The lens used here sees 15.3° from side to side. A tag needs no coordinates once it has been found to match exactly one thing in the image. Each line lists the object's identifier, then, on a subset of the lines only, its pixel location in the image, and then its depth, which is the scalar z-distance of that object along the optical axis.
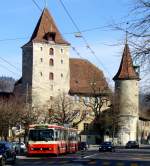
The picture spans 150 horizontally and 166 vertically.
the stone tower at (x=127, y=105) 117.81
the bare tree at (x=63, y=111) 91.81
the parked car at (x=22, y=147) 60.62
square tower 117.00
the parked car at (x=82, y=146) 75.29
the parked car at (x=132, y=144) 92.96
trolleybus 43.91
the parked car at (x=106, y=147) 69.57
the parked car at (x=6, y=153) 31.65
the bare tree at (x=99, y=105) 102.62
